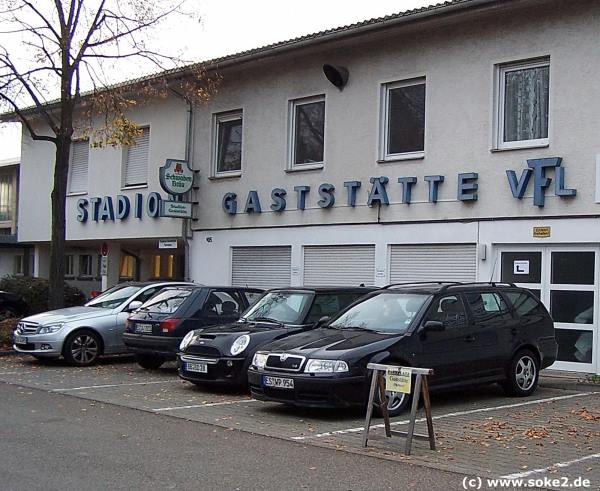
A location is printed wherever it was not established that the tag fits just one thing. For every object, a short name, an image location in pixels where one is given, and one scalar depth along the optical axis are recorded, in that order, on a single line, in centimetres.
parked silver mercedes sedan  1556
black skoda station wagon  1002
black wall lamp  1834
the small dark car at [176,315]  1423
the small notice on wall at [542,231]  1479
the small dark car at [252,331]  1199
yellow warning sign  827
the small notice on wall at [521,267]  1530
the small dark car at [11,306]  2345
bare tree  1886
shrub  2423
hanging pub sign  2123
